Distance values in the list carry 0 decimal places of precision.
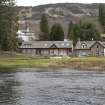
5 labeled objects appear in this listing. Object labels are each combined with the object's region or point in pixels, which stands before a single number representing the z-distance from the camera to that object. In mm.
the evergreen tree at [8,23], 115375
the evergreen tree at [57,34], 188500
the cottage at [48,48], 167000
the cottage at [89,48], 161875
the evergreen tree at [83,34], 185375
